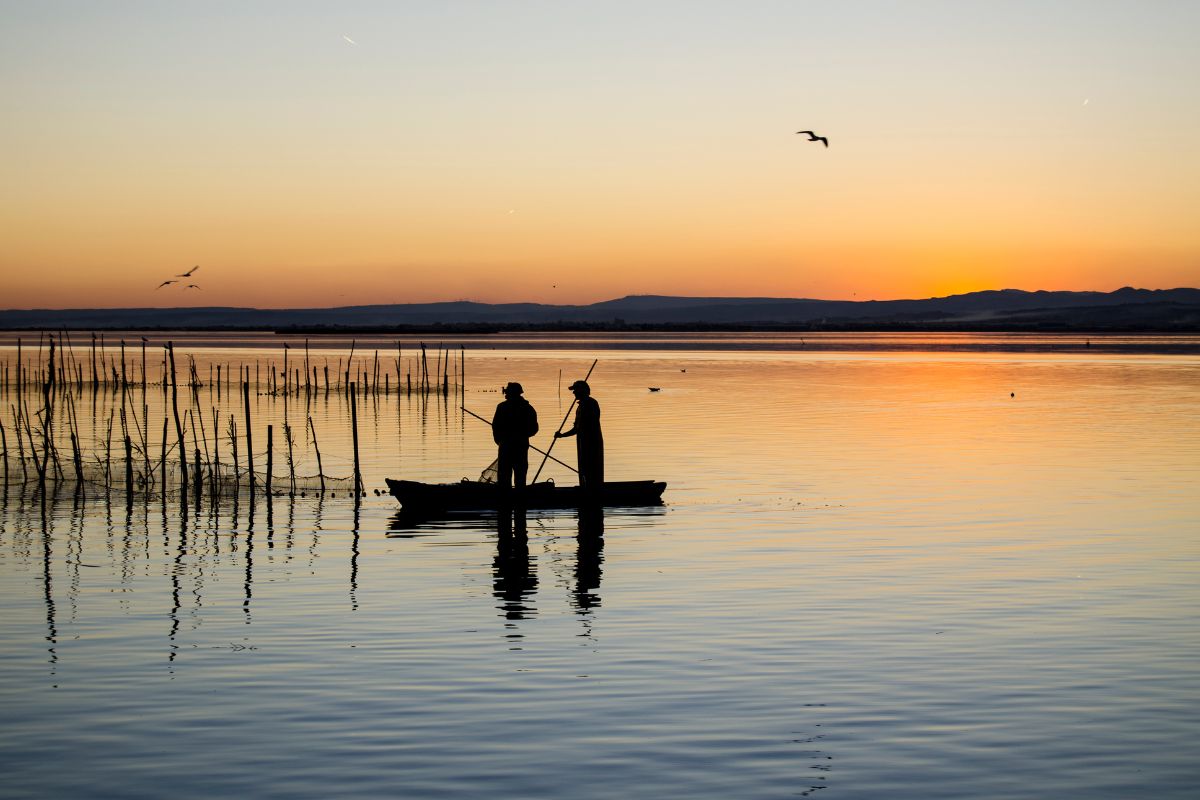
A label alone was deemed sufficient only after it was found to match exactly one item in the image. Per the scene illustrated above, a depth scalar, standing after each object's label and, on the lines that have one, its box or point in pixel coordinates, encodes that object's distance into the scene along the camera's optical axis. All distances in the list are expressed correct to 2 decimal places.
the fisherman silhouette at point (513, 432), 23.31
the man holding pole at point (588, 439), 23.27
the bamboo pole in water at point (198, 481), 25.12
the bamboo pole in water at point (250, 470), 25.17
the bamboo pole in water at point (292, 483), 26.08
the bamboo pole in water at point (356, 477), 25.58
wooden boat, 24.16
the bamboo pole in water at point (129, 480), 24.22
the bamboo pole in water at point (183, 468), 24.52
